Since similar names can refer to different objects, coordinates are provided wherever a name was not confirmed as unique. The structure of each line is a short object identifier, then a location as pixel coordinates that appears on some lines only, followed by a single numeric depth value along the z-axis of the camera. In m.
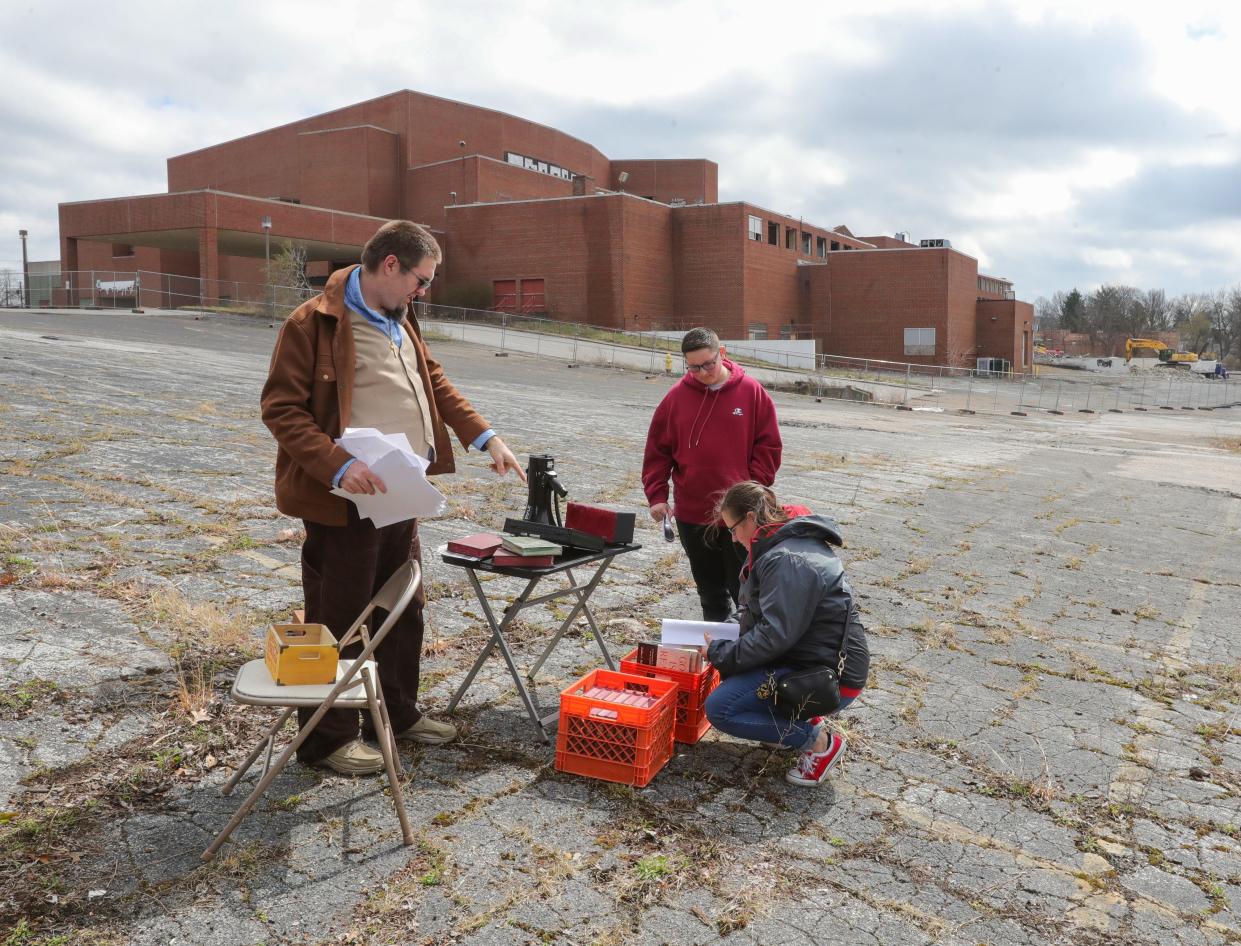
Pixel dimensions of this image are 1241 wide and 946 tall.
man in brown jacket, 3.52
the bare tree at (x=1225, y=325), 110.12
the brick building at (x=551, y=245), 48.34
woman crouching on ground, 3.94
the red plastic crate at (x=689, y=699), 4.29
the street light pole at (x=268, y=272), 37.19
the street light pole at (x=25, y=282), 41.81
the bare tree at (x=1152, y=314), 105.81
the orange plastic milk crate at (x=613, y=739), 3.78
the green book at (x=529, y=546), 4.05
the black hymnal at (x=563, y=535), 4.23
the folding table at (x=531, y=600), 4.11
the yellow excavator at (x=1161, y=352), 85.62
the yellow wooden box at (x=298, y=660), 3.25
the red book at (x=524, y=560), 4.11
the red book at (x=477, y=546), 4.12
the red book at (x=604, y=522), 4.41
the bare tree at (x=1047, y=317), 115.62
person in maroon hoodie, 5.27
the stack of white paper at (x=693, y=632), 4.35
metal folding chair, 3.11
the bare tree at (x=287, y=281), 36.97
